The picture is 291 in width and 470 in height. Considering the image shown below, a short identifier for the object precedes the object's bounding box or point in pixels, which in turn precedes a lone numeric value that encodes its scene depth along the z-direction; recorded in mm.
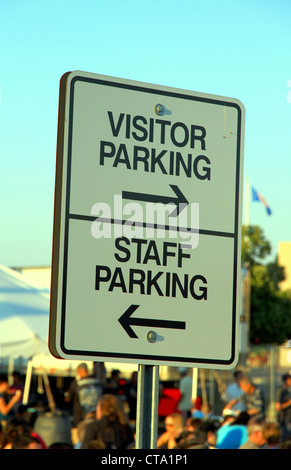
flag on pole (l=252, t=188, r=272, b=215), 41250
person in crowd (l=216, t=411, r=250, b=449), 8906
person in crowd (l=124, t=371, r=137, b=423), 13888
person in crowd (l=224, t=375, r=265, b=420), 12505
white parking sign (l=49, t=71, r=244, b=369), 1813
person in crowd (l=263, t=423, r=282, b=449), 7316
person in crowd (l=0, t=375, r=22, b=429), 10953
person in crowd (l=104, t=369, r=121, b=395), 13625
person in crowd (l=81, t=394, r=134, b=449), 8094
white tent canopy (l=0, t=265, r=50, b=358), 12195
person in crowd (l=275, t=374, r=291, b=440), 12461
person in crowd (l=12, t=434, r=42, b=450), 5832
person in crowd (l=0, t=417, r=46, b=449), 6299
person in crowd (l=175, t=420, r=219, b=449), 7444
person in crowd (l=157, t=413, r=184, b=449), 8375
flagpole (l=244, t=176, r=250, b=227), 47669
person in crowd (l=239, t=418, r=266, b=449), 7387
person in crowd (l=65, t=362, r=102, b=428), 11727
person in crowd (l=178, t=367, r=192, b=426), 14547
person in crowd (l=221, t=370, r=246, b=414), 13258
